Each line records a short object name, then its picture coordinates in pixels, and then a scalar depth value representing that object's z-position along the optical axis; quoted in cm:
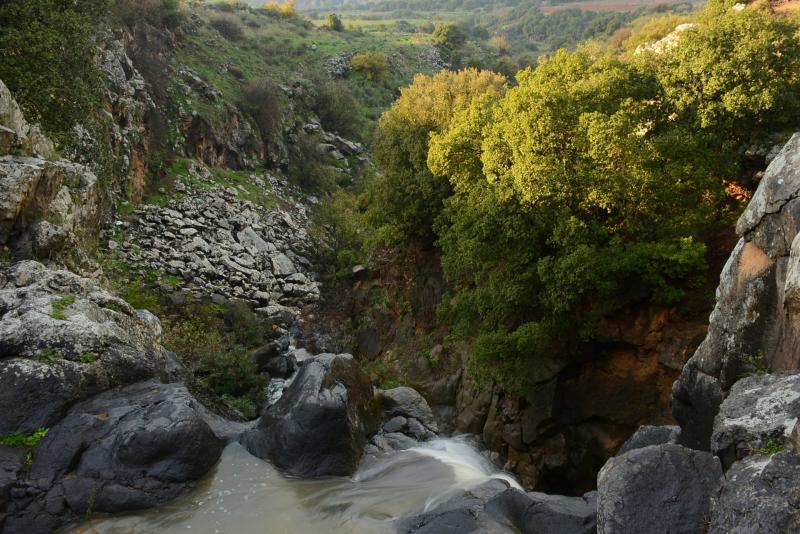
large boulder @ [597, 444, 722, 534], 680
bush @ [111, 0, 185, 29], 3856
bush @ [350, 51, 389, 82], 6512
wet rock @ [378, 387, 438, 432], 1566
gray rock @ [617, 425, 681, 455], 1055
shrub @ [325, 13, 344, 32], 8479
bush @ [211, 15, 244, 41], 5738
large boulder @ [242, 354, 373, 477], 1148
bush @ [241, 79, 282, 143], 4269
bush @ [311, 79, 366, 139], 5138
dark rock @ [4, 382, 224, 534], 910
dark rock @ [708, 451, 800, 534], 533
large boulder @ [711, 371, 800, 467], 650
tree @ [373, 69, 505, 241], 2383
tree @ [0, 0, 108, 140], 1738
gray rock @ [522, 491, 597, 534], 866
